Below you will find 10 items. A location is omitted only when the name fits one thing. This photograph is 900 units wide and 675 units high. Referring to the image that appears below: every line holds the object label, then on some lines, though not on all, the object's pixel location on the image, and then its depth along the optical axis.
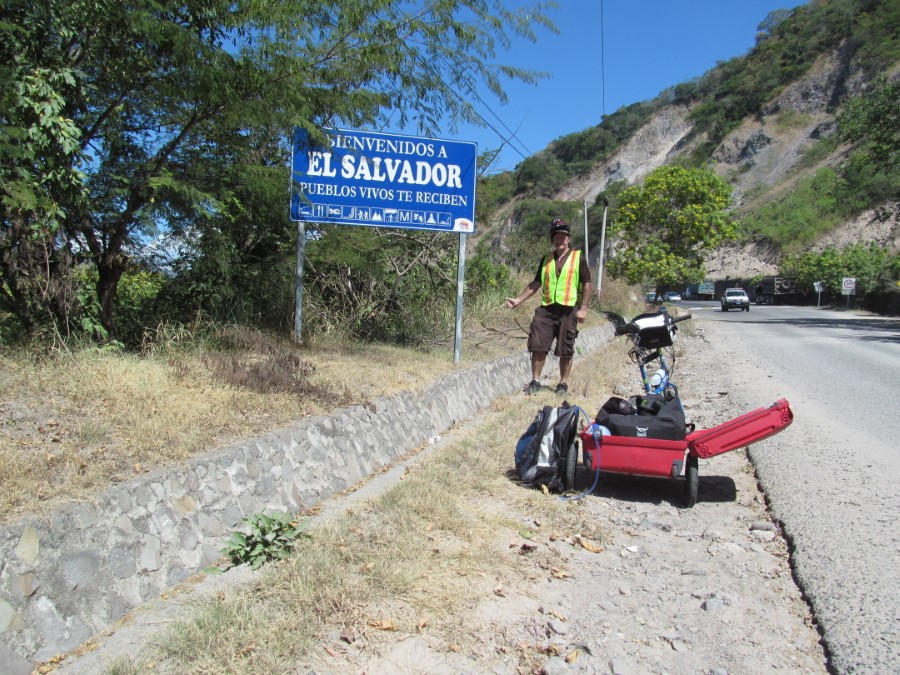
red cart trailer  4.77
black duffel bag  4.87
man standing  7.48
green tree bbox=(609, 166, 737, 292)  30.75
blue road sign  8.17
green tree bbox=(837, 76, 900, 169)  25.05
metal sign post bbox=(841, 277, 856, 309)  41.16
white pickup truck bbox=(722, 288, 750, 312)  42.88
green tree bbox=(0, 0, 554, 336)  5.02
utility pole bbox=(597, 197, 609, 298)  28.38
